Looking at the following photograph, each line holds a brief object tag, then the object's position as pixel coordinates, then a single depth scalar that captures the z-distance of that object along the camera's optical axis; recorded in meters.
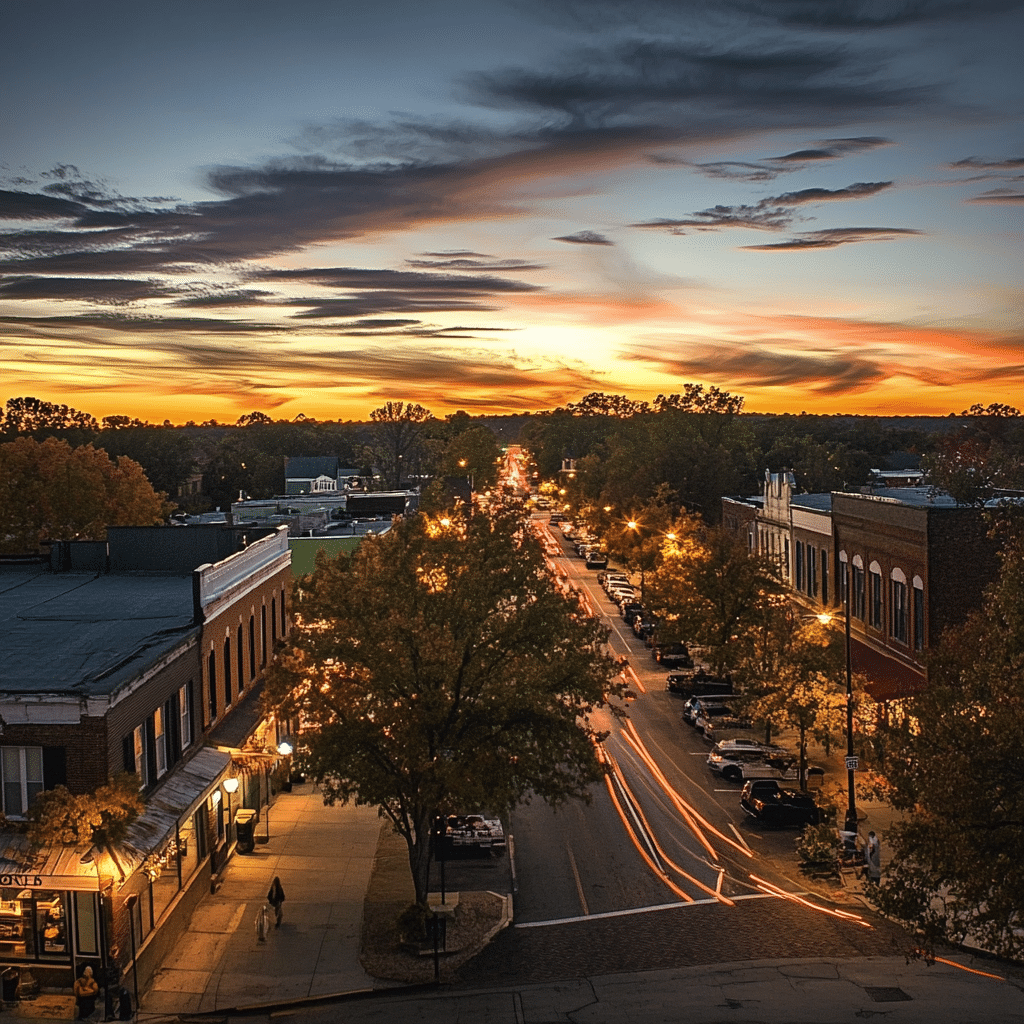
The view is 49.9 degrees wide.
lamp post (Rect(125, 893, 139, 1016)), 22.93
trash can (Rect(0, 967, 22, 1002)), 22.77
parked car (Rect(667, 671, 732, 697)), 56.06
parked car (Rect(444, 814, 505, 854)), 33.94
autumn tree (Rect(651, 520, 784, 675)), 53.69
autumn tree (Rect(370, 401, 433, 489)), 193.12
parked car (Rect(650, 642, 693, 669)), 64.62
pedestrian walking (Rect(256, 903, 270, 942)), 26.88
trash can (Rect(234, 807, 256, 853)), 34.06
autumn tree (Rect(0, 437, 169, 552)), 79.94
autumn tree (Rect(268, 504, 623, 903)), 26.58
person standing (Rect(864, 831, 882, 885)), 30.67
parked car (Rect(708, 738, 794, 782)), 41.78
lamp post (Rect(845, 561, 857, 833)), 33.75
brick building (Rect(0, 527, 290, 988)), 23.28
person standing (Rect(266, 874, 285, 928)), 27.89
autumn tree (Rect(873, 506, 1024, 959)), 17.92
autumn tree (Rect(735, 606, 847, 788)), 40.28
